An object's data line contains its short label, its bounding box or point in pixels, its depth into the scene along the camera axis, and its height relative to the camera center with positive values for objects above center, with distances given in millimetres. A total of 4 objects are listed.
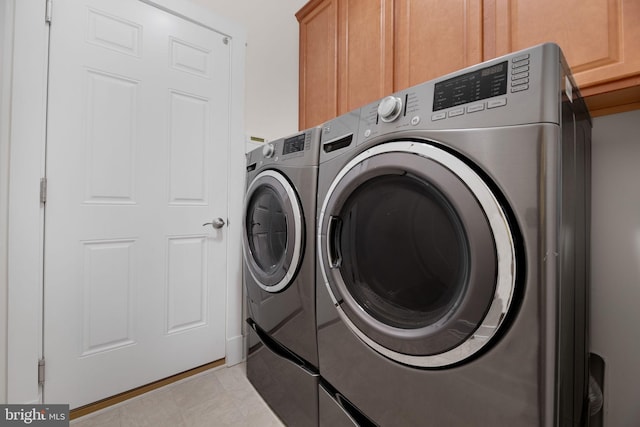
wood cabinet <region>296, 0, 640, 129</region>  815 +716
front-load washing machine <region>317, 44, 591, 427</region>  542 -82
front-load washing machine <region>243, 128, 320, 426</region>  1059 -264
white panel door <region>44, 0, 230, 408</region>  1245 +73
